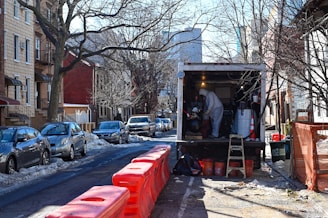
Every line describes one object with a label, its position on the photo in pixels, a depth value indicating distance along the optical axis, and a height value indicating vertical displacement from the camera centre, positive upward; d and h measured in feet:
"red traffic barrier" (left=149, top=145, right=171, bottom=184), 38.58 -3.29
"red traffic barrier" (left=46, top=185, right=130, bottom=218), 13.38 -2.66
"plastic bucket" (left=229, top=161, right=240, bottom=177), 44.28 -4.94
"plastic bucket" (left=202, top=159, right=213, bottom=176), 44.57 -4.67
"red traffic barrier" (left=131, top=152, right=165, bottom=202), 30.30 -3.56
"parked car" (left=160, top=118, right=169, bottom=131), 195.62 -1.70
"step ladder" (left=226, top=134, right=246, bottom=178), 42.73 -2.87
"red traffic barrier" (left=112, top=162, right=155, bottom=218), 22.20 -3.30
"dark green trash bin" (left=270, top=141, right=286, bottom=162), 53.47 -3.80
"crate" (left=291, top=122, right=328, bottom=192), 32.37 -2.77
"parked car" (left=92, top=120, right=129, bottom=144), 98.84 -2.44
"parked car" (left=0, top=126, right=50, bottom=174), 45.78 -2.90
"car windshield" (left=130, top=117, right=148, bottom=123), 135.49 +0.13
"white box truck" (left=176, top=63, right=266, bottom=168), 45.21 +1.39
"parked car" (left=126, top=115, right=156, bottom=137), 132.26 -1.40
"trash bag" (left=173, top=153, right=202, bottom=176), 43.42 -4.46
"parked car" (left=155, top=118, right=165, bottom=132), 178.39 -1.84
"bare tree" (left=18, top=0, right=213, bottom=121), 85.15 +18.85
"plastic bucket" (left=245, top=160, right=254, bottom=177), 43.49 -4.54
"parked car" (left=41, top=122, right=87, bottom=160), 61.77 -2.48
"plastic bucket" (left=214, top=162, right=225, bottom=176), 44.57 -4.77
